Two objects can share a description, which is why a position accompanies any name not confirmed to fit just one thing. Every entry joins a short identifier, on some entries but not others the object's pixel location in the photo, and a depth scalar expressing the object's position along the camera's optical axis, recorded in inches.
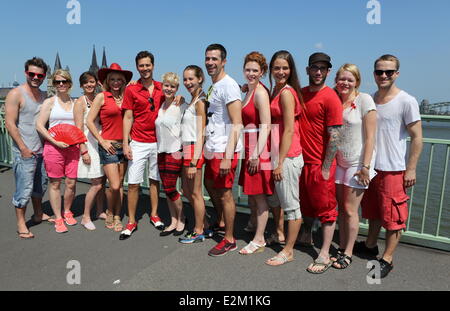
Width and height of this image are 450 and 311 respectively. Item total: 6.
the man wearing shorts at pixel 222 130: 117.3
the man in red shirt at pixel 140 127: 141.8
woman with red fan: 145.3
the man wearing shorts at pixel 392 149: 108.3
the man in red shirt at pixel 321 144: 108.3
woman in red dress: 113.4
